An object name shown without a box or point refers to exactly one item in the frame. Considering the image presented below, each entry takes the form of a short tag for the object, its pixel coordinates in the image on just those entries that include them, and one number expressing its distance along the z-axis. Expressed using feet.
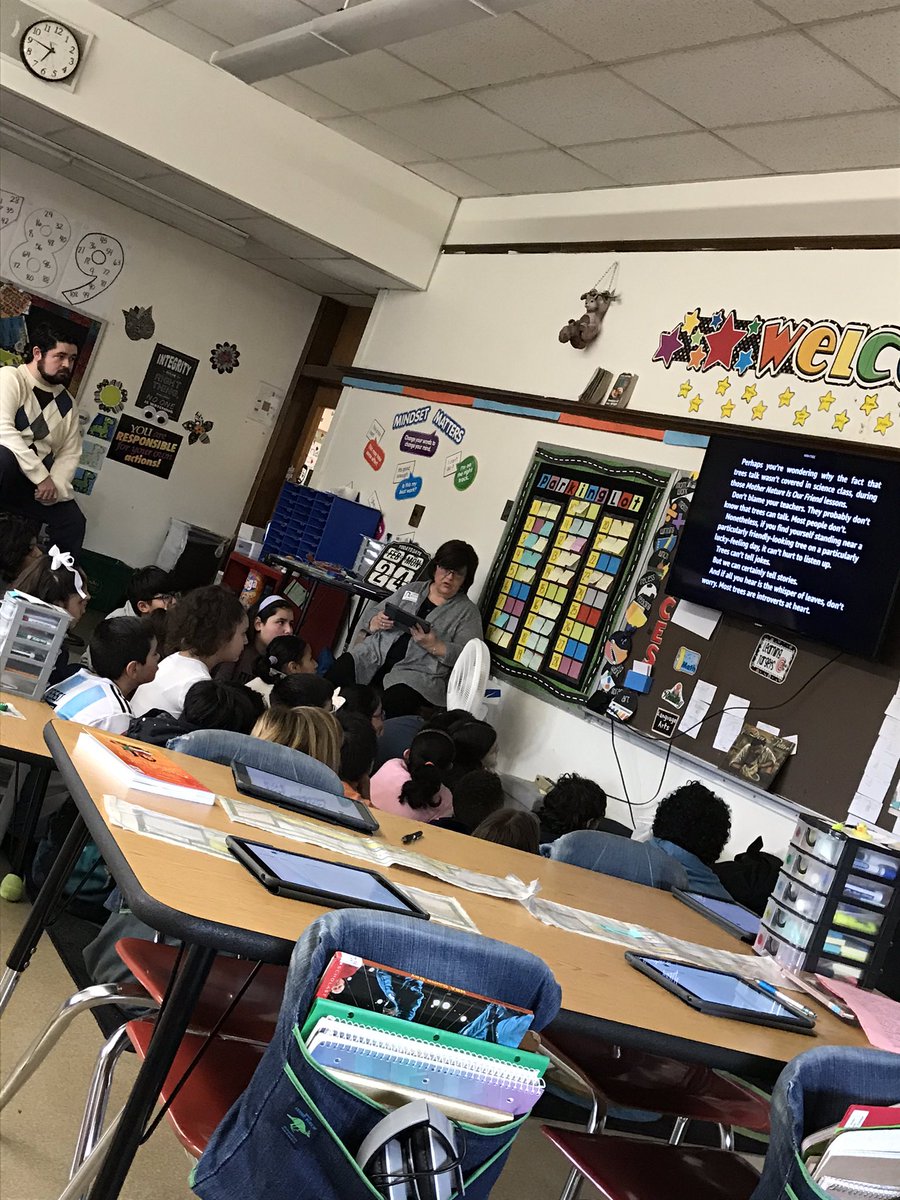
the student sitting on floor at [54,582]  12.34
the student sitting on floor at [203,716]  9.55
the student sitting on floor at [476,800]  11.44
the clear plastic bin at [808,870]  7.80
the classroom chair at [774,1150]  5.03
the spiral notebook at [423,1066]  4.34
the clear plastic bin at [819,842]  7.75
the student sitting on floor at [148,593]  15.74
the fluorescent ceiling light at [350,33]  13.57
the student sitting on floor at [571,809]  12.16
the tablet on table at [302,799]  7.36
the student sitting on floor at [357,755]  11.88
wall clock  19.12
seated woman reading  18.60
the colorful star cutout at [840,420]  14.57
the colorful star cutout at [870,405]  14.26
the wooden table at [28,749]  7.55
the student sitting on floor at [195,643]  10.97
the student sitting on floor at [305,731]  9.59
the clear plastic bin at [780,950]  7.97
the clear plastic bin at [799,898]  7.87
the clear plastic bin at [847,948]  7.91
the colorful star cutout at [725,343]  16.53
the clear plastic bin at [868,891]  7.80
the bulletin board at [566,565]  17.21
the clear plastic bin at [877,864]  7.75
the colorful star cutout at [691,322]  17.31
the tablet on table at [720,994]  6.34
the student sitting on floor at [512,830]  9.92
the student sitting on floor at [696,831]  11.35
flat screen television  13.44
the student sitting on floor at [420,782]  11.40
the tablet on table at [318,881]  5.49
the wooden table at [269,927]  4.89
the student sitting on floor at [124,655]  11.82
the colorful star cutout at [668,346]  17.56
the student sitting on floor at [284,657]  15.53
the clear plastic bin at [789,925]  7.91
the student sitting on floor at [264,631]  16.49
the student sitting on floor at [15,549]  14.93
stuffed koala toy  18.98
